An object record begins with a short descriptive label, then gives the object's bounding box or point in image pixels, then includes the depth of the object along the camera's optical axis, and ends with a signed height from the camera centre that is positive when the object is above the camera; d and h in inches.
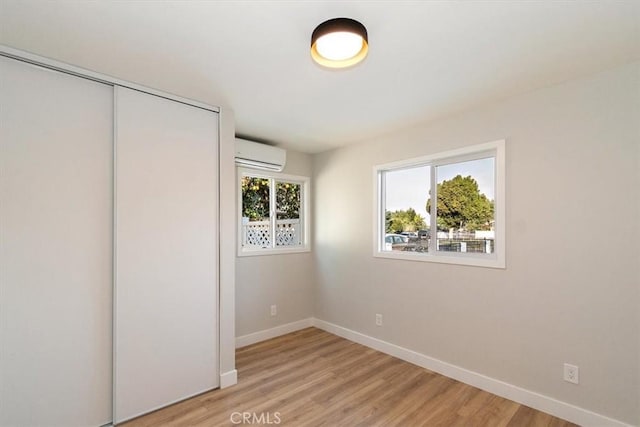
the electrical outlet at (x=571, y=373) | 81.9 -43.3
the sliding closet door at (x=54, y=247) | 69.2 -8.0
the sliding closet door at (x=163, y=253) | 83.3 -11.3
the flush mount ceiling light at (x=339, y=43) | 56.4 +33.7
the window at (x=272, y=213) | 142.9 +0.9
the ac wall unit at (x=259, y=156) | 128.3 +26.3
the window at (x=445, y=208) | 101.3 +2.8
